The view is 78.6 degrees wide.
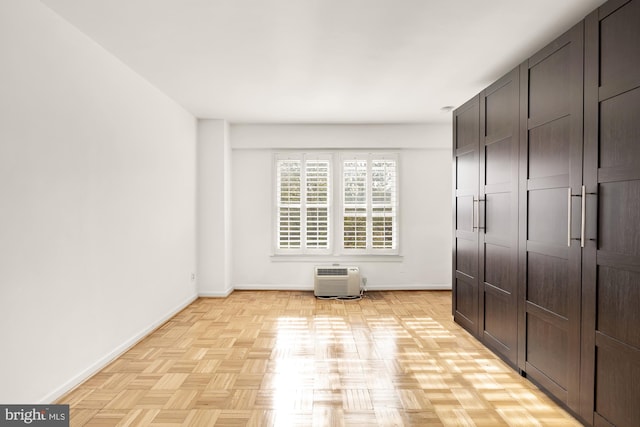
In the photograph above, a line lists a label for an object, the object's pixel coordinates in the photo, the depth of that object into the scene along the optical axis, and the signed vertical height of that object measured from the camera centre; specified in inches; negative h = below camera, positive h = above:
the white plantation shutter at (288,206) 235.5 +2.2
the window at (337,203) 235.6 +4.0
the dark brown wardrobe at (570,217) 76.5 -1.4
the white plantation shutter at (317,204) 235.5 +3.5
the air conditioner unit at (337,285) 219.3 -42.3
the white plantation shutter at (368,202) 236.4 +4.9
